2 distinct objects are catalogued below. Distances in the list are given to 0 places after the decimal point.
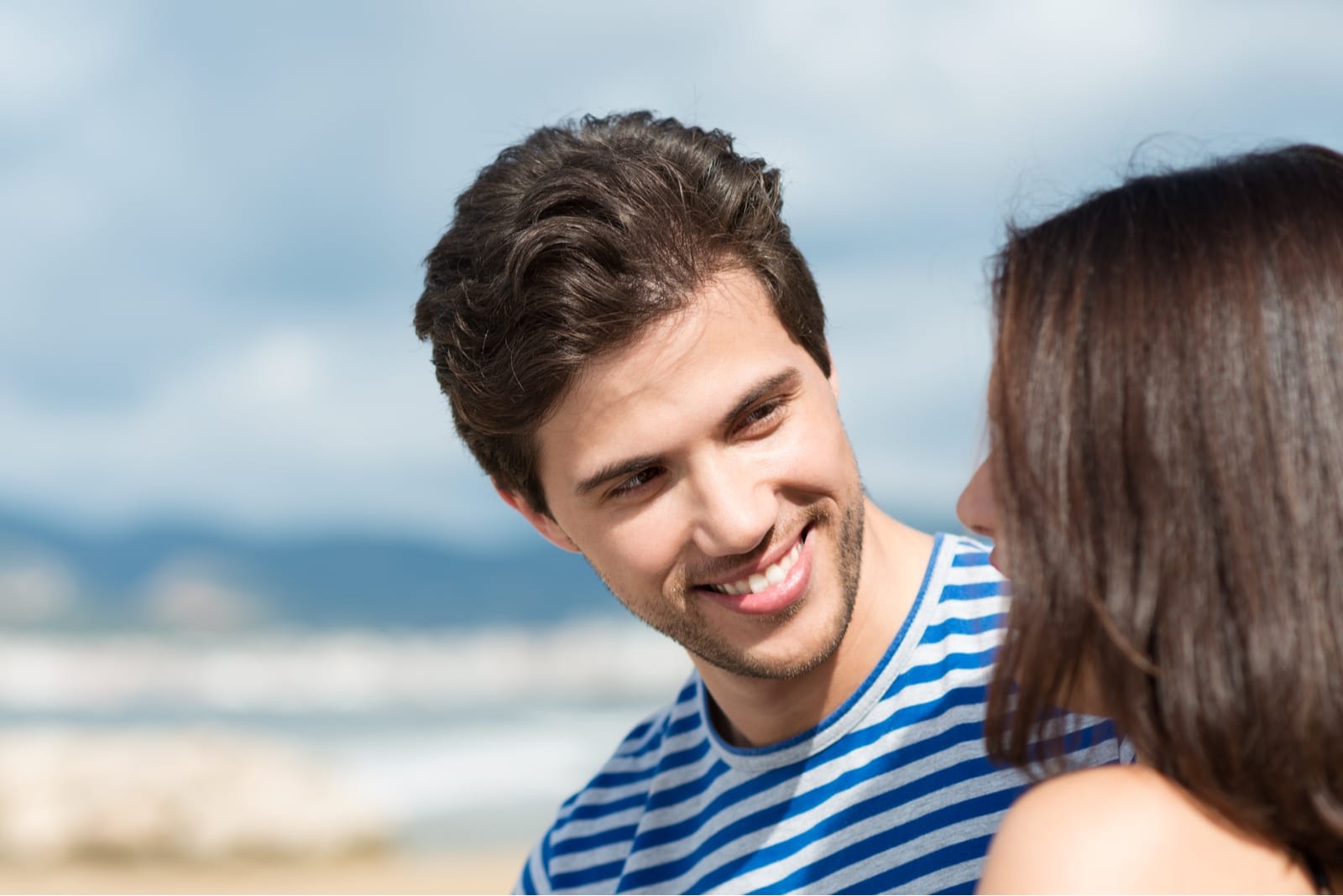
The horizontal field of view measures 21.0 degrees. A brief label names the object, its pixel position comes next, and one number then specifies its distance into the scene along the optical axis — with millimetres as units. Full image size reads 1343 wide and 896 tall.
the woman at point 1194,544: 1326
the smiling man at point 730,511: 1556
